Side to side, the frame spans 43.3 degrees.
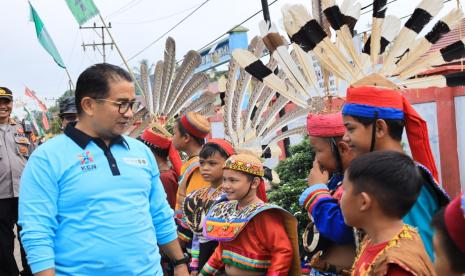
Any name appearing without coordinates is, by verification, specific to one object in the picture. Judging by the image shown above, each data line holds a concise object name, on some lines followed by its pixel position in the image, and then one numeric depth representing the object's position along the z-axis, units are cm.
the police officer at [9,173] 543
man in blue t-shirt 268
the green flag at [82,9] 923
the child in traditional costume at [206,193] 420
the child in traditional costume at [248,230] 356
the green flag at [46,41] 961
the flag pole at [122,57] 614
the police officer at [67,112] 611
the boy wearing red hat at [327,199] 291
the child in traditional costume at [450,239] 157
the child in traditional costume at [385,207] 228
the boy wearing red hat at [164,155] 527
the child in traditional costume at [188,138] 471
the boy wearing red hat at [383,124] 282
